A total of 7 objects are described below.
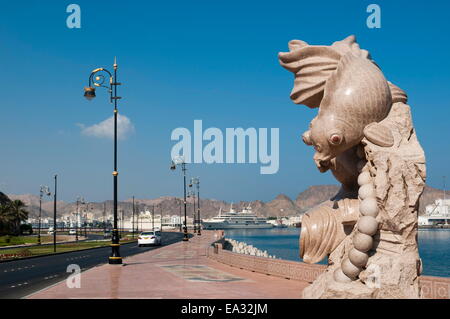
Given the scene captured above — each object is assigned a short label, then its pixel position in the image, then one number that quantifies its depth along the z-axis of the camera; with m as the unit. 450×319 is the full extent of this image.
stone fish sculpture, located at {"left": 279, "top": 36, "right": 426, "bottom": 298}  7.73
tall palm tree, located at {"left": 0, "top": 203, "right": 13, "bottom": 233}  66.62
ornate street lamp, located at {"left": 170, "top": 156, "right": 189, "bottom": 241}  47.53
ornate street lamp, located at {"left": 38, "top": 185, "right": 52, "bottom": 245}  54.14
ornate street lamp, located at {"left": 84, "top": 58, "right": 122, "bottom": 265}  20.44
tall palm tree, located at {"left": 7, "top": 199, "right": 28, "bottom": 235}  72.35
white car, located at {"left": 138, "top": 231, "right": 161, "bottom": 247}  41.41
